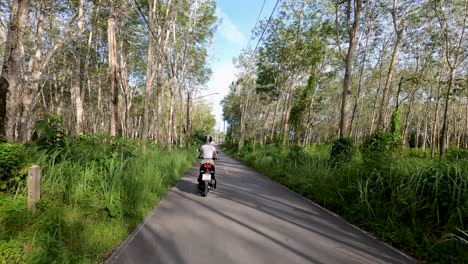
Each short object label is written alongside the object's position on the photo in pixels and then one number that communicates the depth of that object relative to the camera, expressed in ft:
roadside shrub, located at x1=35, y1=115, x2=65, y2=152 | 18.83
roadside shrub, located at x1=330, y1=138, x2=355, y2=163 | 34.09
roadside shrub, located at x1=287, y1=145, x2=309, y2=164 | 43.01
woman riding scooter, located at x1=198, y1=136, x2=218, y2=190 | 28.71
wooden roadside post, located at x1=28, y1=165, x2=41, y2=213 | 13.34
